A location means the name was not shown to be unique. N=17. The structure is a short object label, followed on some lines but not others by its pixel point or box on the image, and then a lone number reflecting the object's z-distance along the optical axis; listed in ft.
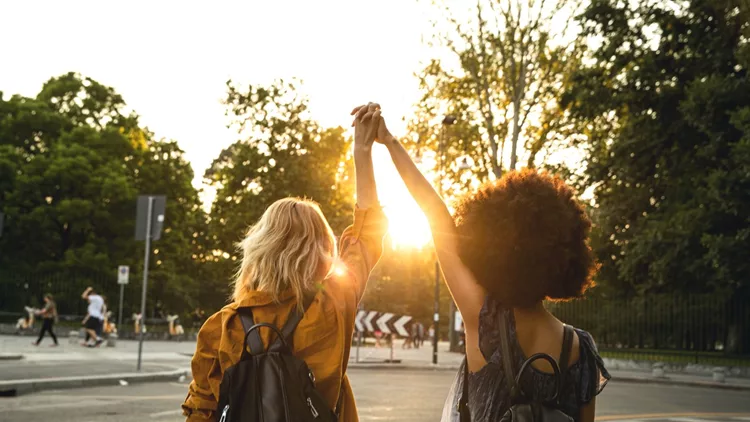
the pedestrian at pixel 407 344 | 193.51
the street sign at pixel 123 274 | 106.52
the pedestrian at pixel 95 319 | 99.88
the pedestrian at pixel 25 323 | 129.69
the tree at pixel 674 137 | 95.71
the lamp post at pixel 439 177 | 106.63
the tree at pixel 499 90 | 117.91
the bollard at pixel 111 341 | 105.90
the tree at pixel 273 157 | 166.91
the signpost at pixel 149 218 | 60.03
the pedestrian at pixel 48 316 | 100.48
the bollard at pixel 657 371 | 94.38
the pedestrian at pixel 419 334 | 213.46
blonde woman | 11.18
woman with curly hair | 9.96
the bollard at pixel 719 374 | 87.15
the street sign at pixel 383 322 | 105.50
